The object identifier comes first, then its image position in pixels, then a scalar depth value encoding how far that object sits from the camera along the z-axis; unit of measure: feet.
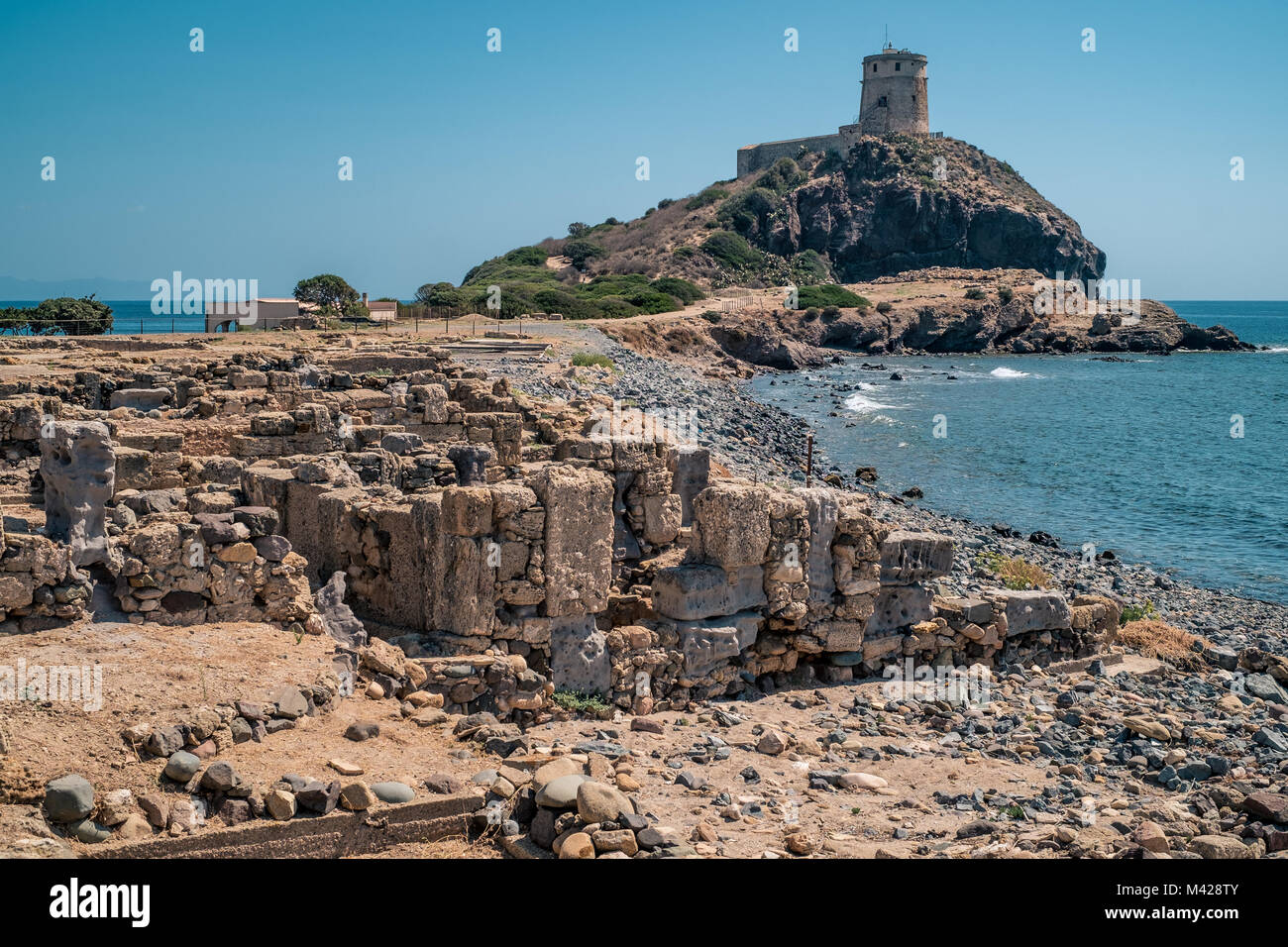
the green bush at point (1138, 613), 50.42
